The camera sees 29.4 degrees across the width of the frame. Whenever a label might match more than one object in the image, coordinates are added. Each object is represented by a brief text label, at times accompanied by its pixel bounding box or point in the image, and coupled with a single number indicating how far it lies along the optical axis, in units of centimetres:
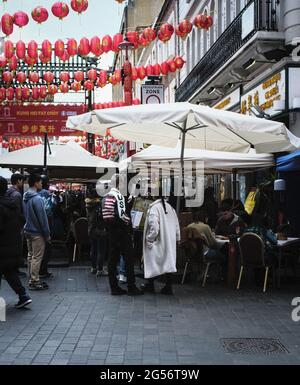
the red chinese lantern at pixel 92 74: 2222
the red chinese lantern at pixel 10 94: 2370
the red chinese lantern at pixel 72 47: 1745
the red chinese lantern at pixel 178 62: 2038
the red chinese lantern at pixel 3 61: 1964
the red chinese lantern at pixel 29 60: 1851
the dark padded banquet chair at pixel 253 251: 951
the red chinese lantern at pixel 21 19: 1505
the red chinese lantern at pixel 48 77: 2277
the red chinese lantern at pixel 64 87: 2322
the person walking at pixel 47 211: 1106
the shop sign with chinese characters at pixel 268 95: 1480
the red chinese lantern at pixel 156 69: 2056
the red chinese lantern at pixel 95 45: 1702
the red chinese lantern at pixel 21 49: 1820
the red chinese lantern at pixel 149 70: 2056
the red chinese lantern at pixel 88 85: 2278
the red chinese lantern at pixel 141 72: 2072
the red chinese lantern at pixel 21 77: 2227
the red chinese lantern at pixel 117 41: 1689
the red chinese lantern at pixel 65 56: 1802
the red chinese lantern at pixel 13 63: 1938
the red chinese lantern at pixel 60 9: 1430
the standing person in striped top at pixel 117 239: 925
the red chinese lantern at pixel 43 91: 2345
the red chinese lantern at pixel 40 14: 1450
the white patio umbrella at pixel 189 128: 887
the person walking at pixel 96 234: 1143
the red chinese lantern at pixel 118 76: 2138
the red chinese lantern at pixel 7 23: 1523
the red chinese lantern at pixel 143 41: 1708
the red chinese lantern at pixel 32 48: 1814
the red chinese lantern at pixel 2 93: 2336
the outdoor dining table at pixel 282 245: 1001
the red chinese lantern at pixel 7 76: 2238
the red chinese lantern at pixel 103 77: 2225
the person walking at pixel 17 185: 1037
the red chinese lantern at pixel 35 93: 2362
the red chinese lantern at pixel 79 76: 2205
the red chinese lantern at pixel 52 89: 2351
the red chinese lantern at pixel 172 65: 2052
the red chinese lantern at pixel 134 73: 2091
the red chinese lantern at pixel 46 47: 1769
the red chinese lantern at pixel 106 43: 1702
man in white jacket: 927
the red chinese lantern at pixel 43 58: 1805
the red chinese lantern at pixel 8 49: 1816
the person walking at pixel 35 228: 958
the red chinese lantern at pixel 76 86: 2302
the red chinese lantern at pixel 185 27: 1681
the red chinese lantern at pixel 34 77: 2238
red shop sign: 2306
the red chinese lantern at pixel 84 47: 1708
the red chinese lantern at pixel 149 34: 1677
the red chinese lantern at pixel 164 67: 2075
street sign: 1666
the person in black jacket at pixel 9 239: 770
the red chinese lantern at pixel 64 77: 2270
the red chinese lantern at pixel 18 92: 2369
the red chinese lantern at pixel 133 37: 1703
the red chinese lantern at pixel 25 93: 2358
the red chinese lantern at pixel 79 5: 1405
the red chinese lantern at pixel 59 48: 1779
